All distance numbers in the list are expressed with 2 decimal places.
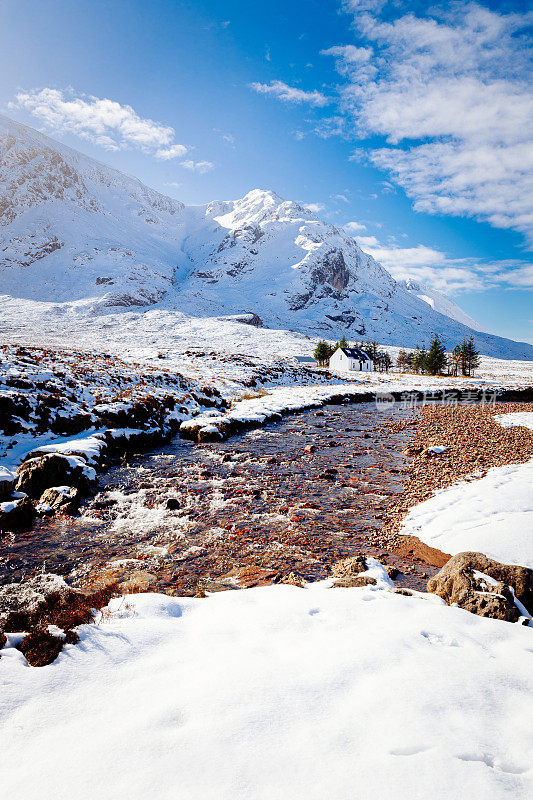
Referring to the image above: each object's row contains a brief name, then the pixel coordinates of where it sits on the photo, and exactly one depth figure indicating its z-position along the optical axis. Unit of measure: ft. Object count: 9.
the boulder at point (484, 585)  17.53
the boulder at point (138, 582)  23.26
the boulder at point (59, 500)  34.65
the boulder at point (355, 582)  21.99
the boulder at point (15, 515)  31.35
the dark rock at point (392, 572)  24.68
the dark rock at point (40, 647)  14.31
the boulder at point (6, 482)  35.12
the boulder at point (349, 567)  24.29
